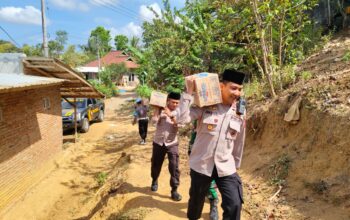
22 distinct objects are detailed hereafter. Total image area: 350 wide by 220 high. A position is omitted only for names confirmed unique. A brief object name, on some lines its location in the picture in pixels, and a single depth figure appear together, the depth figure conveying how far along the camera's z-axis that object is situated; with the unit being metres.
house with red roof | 44.03
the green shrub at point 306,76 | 7.55
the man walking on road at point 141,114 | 10.68
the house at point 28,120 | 7.34
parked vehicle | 14.38
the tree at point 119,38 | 66.29
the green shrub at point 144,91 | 19.94
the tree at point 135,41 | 31.52
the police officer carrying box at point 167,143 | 5.25
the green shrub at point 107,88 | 29.28
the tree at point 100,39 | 67.38
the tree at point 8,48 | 47.05
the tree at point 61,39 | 55.68
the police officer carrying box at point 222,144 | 3.36
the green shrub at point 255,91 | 8.63
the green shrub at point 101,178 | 8.87
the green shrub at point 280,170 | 5.50
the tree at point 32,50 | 43.47
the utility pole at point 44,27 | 15.53
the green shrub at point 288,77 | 8.14
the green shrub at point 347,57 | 7.68
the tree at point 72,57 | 39.00
